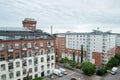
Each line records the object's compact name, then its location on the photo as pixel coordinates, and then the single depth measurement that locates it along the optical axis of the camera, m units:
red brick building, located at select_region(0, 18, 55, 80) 21.44
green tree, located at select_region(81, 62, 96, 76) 27.86
